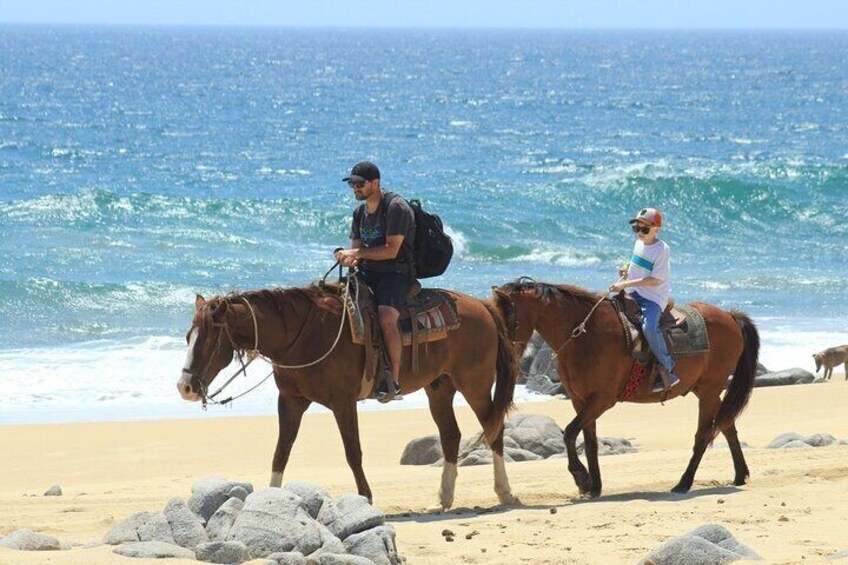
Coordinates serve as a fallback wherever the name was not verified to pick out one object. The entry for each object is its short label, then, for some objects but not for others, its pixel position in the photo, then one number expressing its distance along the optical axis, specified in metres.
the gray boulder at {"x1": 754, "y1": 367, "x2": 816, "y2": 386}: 37.66
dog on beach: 38.22
